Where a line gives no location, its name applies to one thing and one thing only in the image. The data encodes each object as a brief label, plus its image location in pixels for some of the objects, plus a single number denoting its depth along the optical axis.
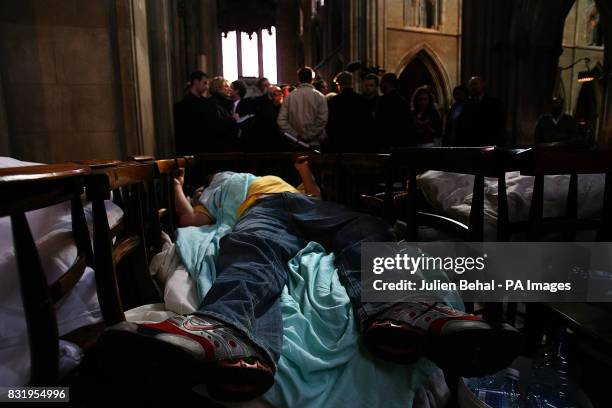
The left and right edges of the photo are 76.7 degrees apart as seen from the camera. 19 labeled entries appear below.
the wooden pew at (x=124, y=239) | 1.09
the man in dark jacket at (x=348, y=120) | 3.82
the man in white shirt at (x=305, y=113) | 3.94
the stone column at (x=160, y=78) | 4.58
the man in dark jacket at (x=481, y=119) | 4.32
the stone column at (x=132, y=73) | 3.30
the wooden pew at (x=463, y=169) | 1.28
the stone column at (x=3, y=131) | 3.05
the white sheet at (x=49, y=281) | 0.81
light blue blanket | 1.12
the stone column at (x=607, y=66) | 5.08
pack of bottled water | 1.28
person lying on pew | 0.95
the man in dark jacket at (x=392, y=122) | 3.71
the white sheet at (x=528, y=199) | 2.02
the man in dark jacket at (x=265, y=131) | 4.33
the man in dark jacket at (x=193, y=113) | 4.01
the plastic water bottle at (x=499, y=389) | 1.29
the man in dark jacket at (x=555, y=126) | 5.97
